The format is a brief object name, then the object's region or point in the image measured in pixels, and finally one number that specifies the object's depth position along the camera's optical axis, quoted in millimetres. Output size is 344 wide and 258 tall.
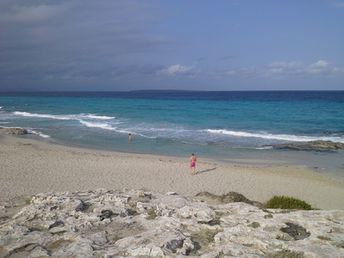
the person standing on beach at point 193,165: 19797
